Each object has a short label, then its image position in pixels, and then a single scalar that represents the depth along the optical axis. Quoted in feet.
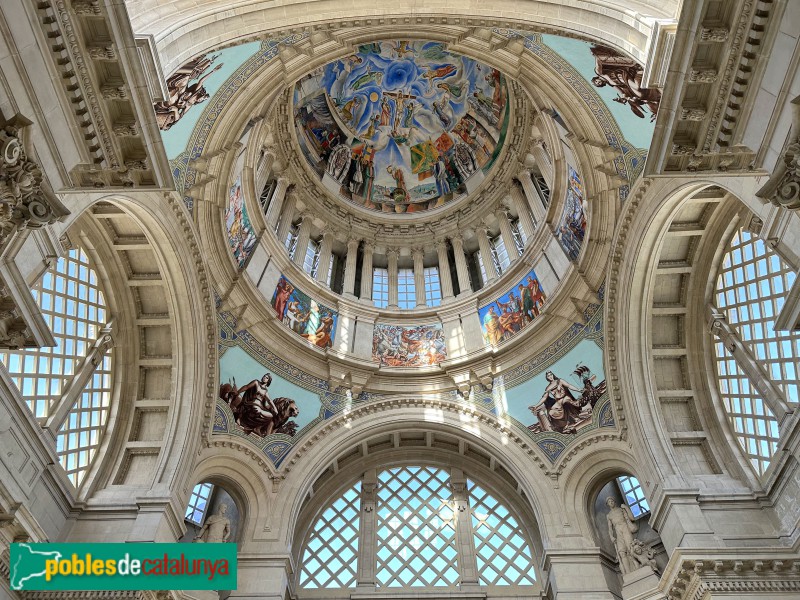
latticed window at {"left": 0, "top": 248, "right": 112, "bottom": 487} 41.96
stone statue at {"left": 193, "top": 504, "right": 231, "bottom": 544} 51.49
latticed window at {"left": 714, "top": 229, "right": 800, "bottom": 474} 43.70
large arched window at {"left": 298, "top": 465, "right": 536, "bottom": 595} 55.93
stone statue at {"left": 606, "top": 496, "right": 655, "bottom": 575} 48.75
